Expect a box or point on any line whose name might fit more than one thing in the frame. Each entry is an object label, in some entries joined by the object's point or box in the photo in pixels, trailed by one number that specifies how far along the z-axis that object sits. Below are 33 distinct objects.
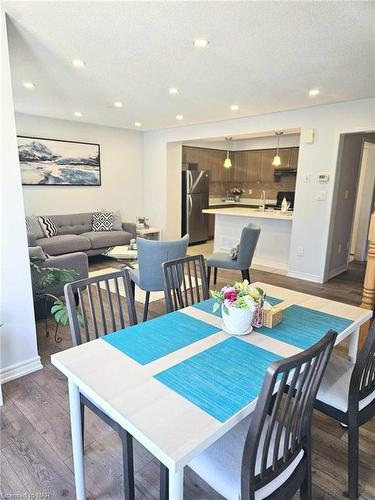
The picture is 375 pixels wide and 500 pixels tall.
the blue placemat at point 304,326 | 1.55
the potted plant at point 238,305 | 1.53
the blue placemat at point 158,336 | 1.41
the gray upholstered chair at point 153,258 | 3.20
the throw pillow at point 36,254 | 3.07
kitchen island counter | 5.54
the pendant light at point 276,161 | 6.38
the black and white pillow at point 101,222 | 6.28
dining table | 0.99
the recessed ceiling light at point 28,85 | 3.68
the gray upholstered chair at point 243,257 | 4.01
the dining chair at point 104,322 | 1.33
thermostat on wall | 4.62
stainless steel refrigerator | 7.28
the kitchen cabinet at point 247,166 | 8.14
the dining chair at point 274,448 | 0.98
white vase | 1.53
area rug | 4.16
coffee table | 4.19
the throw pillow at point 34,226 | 5.24
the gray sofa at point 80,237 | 5.23
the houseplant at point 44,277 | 2.88
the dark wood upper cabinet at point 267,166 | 7.82
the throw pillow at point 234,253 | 4.25
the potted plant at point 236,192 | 8.76
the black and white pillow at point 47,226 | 5.48
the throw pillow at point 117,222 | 6.44
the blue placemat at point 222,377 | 1.10
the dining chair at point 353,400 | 1.43
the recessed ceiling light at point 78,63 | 2.96
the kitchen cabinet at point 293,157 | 7.25
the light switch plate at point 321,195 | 4.68
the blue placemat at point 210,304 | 1.88
